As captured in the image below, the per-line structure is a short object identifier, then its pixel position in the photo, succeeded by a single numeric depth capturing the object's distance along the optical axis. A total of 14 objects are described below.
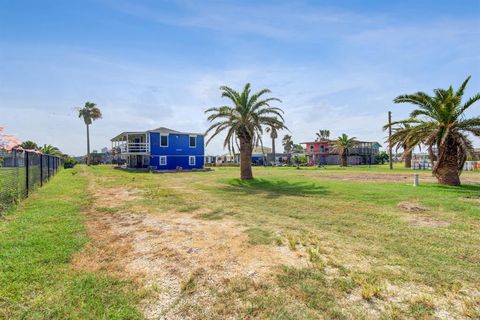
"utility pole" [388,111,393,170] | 19.72
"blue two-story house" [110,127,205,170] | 39.06
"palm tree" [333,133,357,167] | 54.31
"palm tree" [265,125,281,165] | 67.84
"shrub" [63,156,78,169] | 47.21
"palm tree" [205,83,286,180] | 21.47
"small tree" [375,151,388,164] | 72.75
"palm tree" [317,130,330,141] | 86.89
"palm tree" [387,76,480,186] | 16.38
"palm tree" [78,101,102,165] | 59.34
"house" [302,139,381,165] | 67.25
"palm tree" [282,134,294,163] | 103.06
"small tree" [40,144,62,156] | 48.28
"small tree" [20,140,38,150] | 58.58
